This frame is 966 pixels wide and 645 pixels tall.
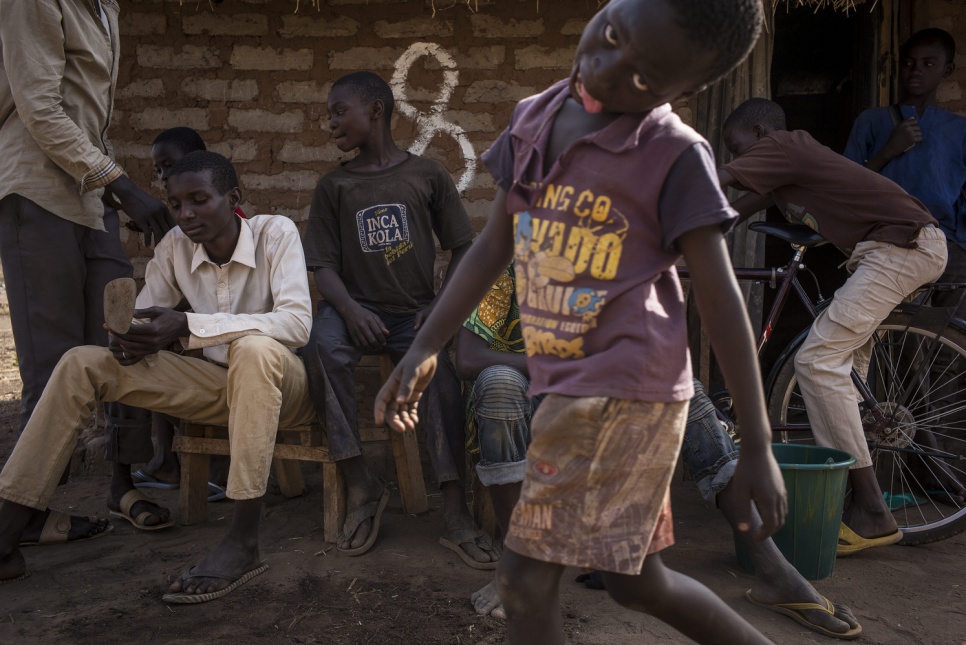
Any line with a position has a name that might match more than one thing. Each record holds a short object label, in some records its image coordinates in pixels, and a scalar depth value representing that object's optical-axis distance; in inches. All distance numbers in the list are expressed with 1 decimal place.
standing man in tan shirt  125.1
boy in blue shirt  148.3
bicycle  138.8
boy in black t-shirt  142.2
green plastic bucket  112.9
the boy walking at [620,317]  62.0
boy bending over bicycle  128.5
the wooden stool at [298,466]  133.0
